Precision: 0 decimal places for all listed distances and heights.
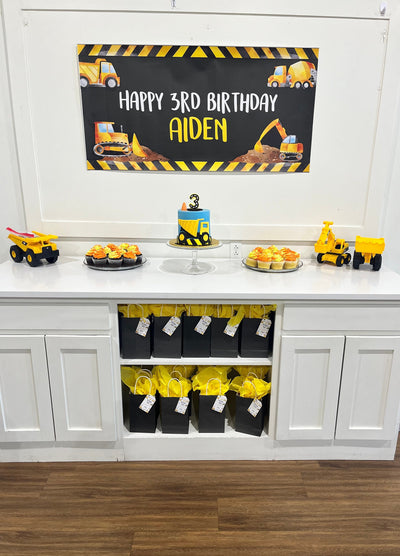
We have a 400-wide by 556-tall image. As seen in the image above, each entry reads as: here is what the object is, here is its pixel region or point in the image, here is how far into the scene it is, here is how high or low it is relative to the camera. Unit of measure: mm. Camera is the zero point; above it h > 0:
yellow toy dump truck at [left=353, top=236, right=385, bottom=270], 1934 -375
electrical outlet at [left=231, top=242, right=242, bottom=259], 2158 -414
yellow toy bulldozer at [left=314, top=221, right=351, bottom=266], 2018 -376
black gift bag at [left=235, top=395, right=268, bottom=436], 1862 -1137
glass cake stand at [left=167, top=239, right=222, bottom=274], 1821 -440
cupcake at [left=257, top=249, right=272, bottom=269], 1899 -414
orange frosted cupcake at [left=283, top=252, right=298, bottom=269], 1908 -418
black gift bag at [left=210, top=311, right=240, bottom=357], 1800 -757
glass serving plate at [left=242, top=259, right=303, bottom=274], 1897 -455
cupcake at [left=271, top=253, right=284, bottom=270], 1896 -417
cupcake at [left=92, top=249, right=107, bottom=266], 1901 -405
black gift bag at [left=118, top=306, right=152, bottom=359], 1779 -750
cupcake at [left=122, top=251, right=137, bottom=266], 1916 -407
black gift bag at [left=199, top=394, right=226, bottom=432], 1846 -1127
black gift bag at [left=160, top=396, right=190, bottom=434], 1847 -1130
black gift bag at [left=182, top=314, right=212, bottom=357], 1792 -751
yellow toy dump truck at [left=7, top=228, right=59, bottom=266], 1943 -376
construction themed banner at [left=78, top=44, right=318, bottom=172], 1922 +320
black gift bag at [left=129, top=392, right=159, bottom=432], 1850 -1128
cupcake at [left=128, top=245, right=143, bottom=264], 1962 -391
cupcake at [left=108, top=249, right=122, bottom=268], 1895 -408
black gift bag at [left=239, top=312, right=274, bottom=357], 1800 -750
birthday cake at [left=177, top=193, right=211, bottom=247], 1829 -248
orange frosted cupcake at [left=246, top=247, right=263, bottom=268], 1951 -407
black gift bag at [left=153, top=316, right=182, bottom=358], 1786 -752
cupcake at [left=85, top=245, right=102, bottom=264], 1926 -400
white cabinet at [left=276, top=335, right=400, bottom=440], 1739 -943
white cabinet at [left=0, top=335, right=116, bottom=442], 1723 -948
